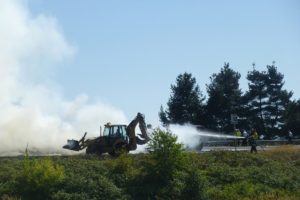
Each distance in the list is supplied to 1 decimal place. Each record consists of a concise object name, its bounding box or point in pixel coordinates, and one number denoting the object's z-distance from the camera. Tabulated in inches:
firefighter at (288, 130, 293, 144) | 2444.6
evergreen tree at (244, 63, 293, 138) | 3225.9
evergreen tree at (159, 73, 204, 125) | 3218.5
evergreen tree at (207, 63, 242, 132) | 3228.3
